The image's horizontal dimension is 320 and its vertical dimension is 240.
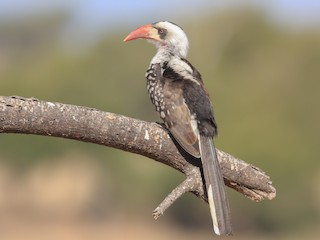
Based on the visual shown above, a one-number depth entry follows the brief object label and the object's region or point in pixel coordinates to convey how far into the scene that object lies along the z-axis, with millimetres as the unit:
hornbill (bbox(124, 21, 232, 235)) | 8273
